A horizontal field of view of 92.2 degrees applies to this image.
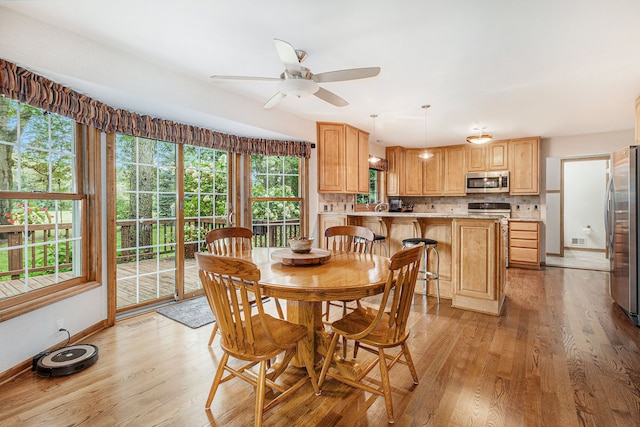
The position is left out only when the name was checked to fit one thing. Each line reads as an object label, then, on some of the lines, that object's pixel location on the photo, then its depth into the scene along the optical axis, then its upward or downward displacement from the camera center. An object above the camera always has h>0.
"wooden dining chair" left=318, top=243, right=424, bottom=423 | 1.64 -0.71
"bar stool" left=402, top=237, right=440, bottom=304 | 3.70 -0.57
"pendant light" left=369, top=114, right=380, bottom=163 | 4.42 +1.35
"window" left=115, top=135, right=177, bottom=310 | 3.25 -0.08
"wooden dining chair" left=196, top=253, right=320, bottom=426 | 1.48 -0.66
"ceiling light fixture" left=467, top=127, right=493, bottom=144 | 4.62 +1.07
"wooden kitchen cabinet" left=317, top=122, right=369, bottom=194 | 4.72 +0.82
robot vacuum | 2.08 -1.04
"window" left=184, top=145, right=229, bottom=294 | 3.77 +0.18
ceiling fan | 2.06 +0.93
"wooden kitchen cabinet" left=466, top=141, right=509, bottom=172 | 5.94 +1.04
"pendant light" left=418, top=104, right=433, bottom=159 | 3.97 +1.34
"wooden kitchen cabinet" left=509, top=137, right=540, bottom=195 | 5.64 +0.80
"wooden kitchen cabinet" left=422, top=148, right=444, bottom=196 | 6.63 +0.78
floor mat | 3.04 -1.07
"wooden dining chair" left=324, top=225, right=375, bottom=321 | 2.81 -0.26
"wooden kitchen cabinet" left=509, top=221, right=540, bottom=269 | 5.54 -0.64
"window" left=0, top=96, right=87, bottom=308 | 2.24 +0.07
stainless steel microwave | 5.89 +0.53
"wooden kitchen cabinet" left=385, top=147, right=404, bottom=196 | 6.80 +0.89
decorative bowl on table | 2.32 -0.26
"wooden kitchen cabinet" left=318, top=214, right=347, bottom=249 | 4.61 -0.18
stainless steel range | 6.11 +0.02
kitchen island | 3.27 -0.53
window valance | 2.08 +0.88
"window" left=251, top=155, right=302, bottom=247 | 4.38 +0.17
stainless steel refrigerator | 3.06 -0.21
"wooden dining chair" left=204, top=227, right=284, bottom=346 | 2.55 -0.30
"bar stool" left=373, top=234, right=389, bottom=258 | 3.99 -0.42
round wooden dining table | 1.61 -0.39
